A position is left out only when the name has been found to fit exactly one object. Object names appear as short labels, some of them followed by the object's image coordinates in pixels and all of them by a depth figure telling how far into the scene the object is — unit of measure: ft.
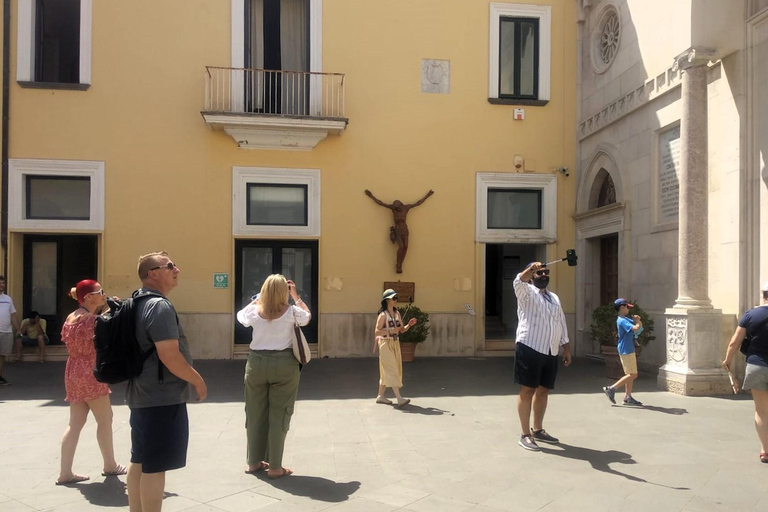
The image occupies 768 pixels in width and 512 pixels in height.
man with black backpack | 12.43
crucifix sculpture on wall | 44.60
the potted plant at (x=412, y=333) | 42.34
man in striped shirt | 20.90
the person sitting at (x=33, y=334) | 40.93
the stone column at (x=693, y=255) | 31.19
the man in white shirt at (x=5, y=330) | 33.45
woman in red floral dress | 17.52
